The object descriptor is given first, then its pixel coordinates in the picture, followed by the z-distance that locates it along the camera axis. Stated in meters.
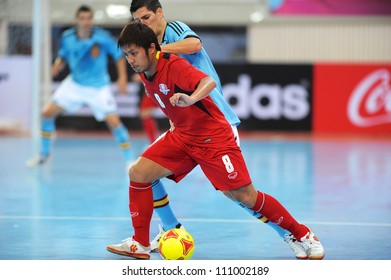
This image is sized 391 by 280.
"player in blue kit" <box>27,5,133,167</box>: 22.19
